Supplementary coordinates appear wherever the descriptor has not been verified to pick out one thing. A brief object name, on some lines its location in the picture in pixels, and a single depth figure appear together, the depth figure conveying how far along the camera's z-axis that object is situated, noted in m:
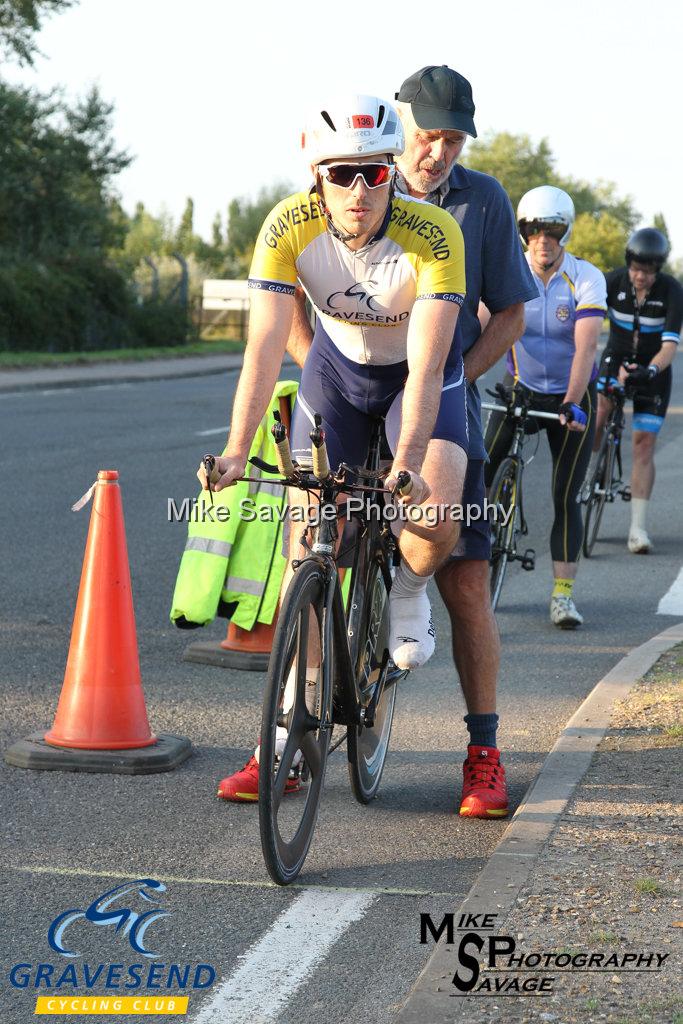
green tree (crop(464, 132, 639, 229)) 122.00
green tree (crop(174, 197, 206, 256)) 107.54
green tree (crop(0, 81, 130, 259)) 42.28
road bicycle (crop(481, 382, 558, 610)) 8.14
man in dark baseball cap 4.96
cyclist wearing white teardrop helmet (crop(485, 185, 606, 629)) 7.94
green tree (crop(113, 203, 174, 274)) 114.44
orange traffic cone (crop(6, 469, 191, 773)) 5.20
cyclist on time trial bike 4.17
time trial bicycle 4.02
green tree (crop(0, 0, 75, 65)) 46.28
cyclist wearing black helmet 10.32
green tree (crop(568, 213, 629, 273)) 106.56
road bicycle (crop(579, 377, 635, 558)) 10.43
